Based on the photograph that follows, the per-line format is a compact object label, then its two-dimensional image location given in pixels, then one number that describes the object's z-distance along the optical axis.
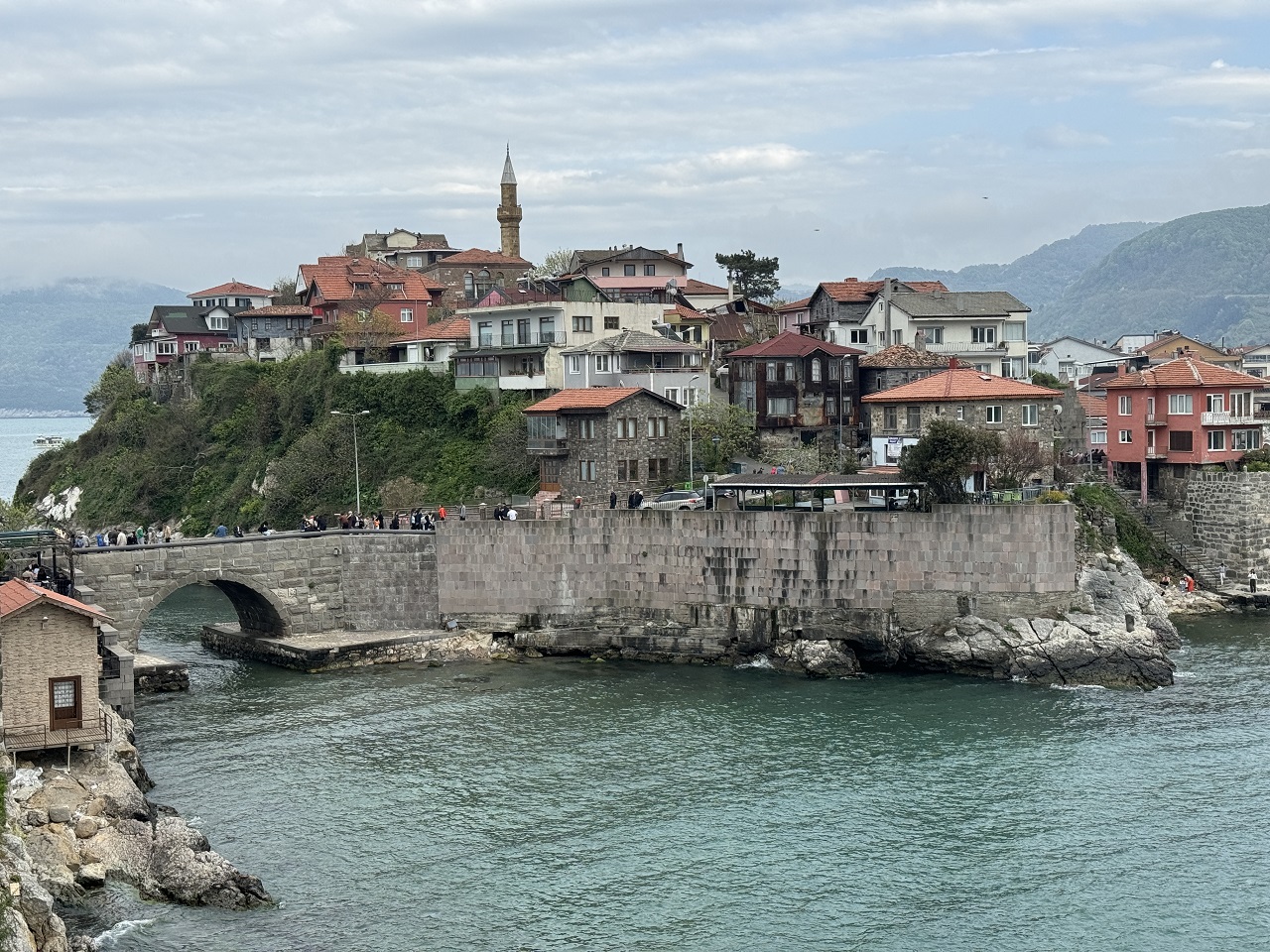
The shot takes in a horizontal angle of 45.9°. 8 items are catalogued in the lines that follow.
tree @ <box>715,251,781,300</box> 106.81
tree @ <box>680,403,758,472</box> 70.38
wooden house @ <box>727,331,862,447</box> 74.25
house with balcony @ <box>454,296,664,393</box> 77.50
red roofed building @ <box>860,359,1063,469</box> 64.12
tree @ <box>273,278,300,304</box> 108.06
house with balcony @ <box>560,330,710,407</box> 74.75
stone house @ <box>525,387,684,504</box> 66.81
